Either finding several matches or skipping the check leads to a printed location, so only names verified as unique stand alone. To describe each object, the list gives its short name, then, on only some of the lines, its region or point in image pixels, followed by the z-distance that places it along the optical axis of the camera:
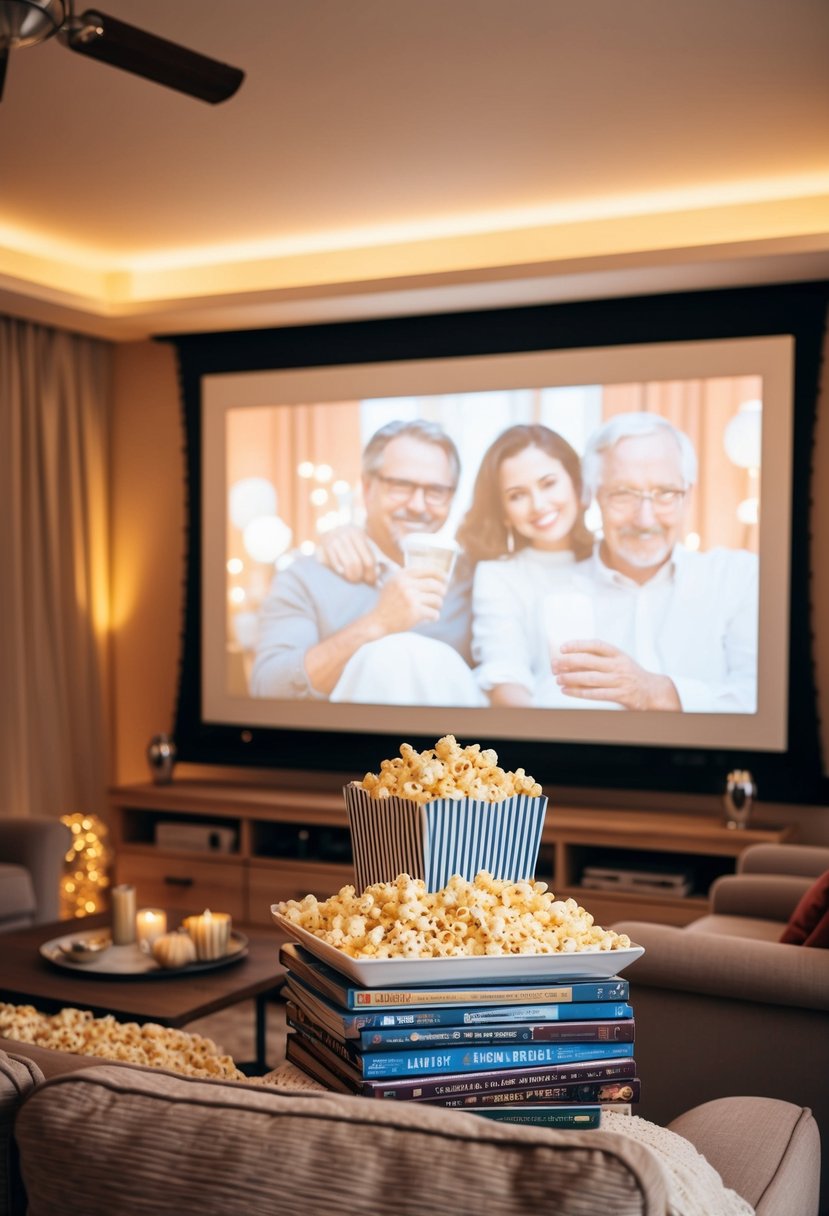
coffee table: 2.85
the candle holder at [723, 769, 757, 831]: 4.25
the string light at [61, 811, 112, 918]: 5.14
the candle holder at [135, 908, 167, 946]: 3.33
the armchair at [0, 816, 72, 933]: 4.16
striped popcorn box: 1.22
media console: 4.20
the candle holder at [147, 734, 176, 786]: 5.27
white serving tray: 1.10
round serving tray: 3.09
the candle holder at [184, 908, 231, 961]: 3.19
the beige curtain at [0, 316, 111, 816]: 5.18
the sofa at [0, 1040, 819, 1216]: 0.85
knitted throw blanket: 0.99
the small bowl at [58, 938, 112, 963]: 3.15
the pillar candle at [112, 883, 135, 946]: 3.34
